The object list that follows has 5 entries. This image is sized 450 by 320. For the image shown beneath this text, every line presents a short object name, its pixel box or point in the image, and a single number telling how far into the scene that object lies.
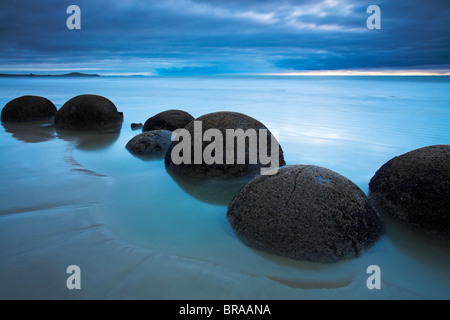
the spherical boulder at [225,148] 5.58
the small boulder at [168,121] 9.92
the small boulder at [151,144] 7.95
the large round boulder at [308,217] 3.25
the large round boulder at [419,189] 3.75
